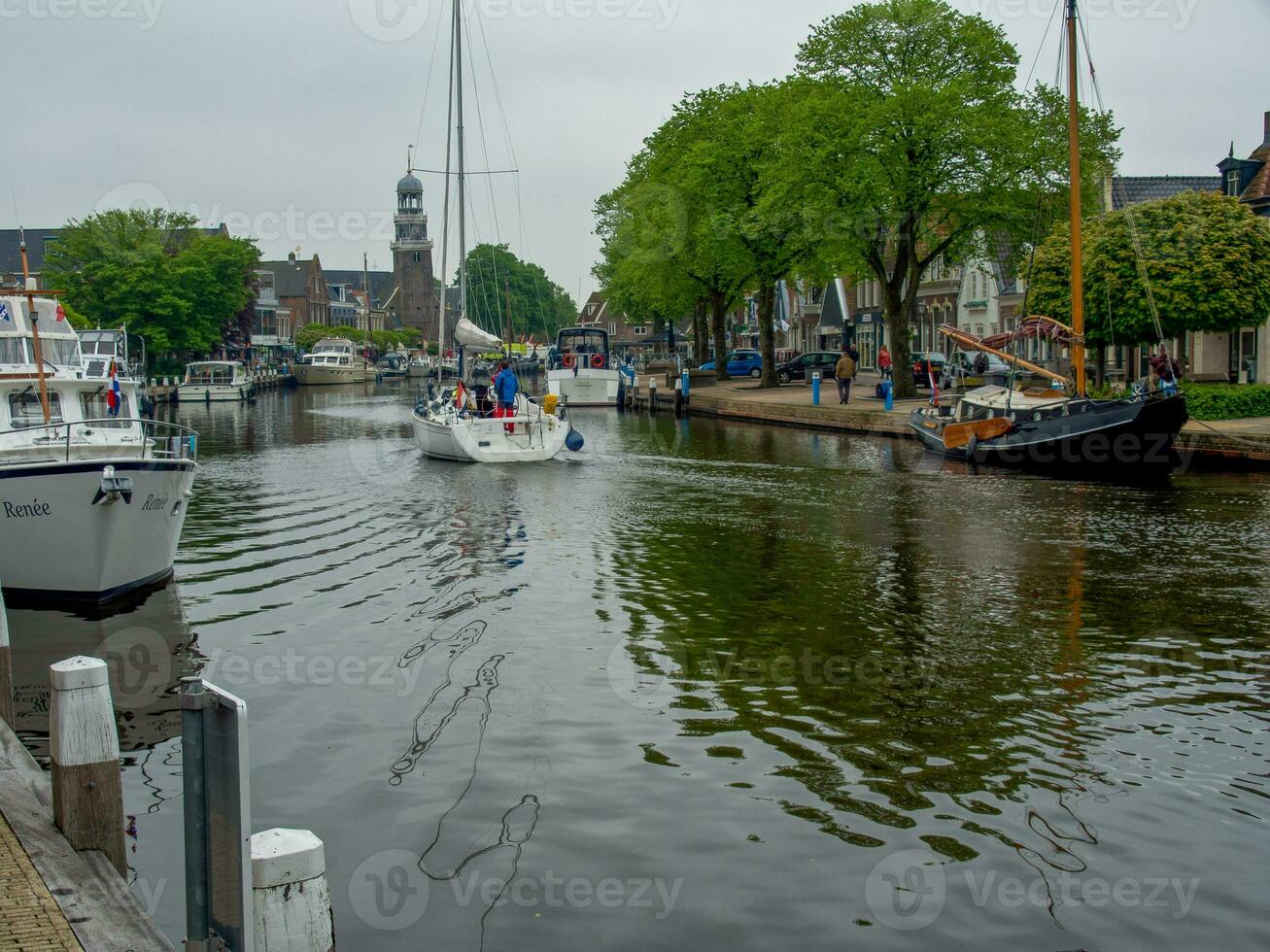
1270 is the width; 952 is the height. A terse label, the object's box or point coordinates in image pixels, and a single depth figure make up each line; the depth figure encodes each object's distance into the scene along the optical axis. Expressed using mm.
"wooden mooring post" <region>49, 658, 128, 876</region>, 5699
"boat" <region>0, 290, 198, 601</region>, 13383
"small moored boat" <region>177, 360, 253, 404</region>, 69625
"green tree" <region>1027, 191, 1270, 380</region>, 30188
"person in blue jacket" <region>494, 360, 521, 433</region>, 28812
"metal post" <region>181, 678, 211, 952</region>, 4410
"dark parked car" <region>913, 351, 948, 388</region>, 52697
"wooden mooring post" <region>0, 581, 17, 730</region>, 8039
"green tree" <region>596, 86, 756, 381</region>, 54469
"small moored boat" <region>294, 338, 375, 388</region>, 95688
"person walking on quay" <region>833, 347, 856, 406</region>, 43031
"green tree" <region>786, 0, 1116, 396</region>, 37812
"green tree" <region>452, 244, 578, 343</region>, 142625
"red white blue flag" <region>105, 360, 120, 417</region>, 16703
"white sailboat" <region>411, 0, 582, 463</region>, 28812
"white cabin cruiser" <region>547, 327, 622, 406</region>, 56344
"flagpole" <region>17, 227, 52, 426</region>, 15108
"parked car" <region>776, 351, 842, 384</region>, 61500
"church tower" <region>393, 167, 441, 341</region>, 158625
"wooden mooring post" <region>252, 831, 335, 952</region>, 4375
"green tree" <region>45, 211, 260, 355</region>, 70812
